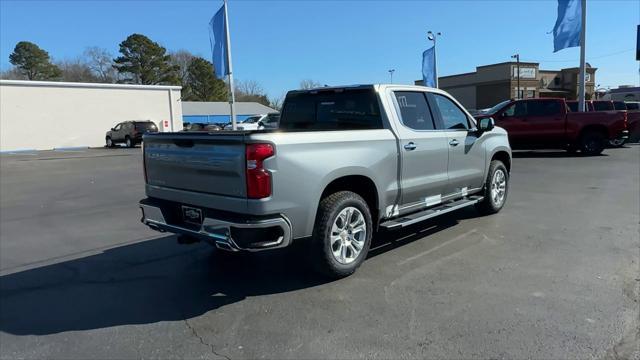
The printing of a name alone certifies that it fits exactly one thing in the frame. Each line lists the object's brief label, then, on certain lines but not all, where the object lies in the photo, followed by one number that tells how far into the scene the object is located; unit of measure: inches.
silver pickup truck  156.7
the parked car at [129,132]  1225.4
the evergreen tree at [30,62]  2768.2
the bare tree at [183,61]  3085.6
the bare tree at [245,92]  3758.4
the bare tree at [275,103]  3792.8
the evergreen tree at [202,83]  3036.4
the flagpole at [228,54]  877.2
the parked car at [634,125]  705.6
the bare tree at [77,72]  2987.2
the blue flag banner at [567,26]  849.5
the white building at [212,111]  2534.4
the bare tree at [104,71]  3039.9
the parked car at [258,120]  1281.7
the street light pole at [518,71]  2265.1
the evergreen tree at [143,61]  2669.8
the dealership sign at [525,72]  2380.7
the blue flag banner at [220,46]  886.4
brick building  2386.8
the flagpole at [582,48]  847.7
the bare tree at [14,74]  2718.0
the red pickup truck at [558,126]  634.2
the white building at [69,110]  1264.8
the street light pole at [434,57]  1301.4
